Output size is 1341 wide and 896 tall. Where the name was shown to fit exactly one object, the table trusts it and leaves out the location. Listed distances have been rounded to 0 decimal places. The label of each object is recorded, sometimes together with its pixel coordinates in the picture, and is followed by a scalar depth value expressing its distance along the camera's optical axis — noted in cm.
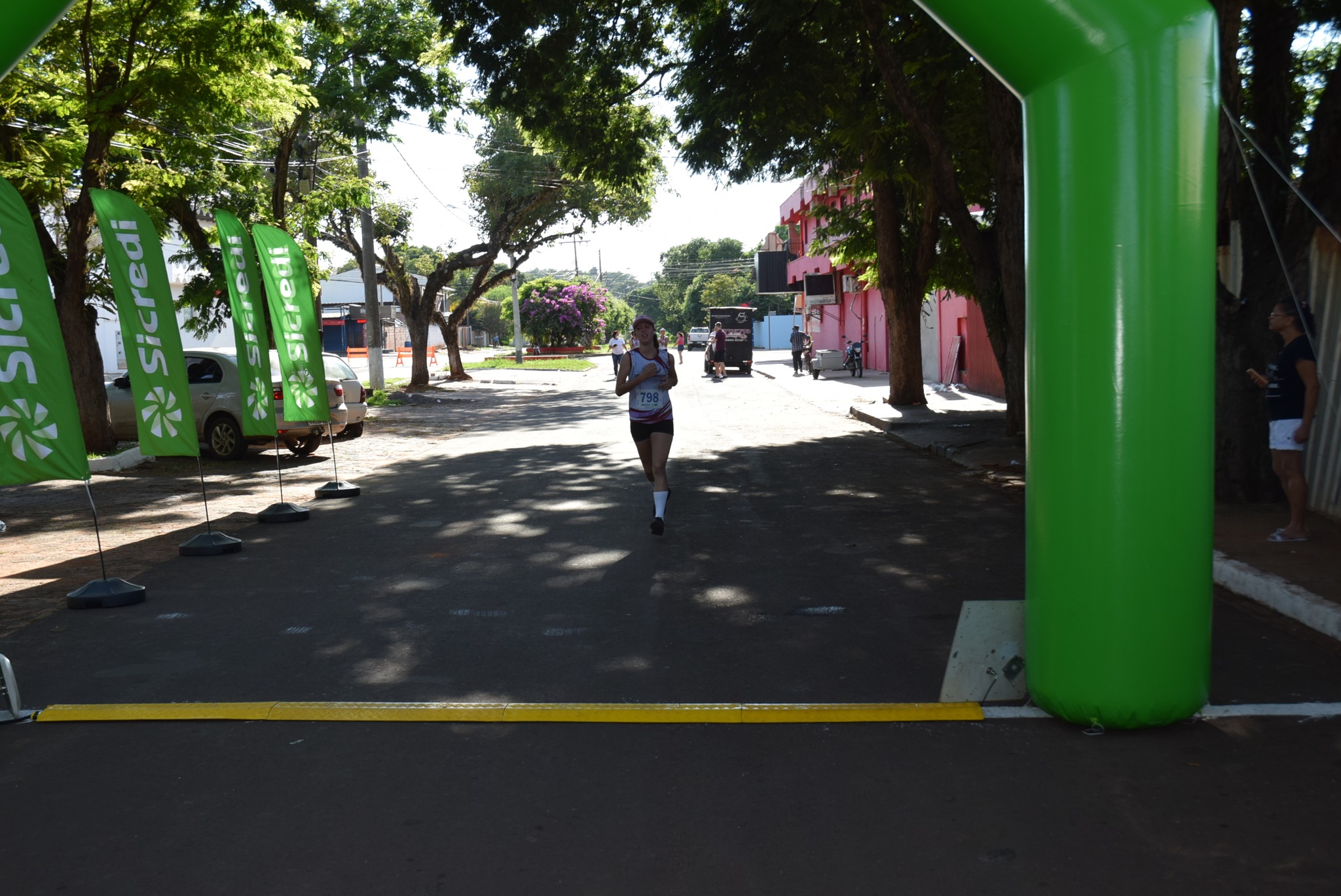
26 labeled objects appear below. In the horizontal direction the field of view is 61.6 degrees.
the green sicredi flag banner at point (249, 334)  1041
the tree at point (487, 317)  10694
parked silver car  1573
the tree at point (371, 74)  2166
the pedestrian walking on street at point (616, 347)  3488
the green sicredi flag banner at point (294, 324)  1112
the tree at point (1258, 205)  888
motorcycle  3622
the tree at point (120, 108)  1375
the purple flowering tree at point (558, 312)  6681
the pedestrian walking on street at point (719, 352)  3844
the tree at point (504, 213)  3350
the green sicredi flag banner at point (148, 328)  810
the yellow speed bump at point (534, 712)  486
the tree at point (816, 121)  1497
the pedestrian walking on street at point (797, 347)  4000
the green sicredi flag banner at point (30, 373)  584
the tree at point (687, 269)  11762
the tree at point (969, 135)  1274
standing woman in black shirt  739
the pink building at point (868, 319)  2705
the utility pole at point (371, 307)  2769
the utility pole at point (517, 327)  5166
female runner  941
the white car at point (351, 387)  1700
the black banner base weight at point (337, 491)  1212
